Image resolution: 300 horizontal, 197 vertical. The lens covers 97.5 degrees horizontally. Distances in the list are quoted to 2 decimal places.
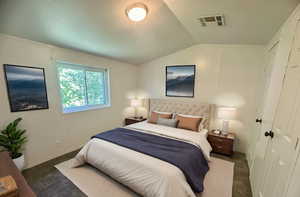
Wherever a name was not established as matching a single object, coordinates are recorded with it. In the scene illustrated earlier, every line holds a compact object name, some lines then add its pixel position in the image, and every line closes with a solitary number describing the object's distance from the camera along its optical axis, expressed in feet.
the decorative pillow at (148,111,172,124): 11.27
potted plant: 6.67
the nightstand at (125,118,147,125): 13.50
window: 9.80
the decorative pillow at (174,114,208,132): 10.20
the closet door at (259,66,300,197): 3.55
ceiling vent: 6.52
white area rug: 6.25
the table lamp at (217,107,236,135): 9.51
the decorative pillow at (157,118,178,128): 10.32
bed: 5.07
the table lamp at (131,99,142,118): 14.06
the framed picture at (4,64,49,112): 7.02
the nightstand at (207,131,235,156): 9.43
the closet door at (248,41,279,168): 6.97
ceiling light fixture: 5.95
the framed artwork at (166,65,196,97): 11.80
